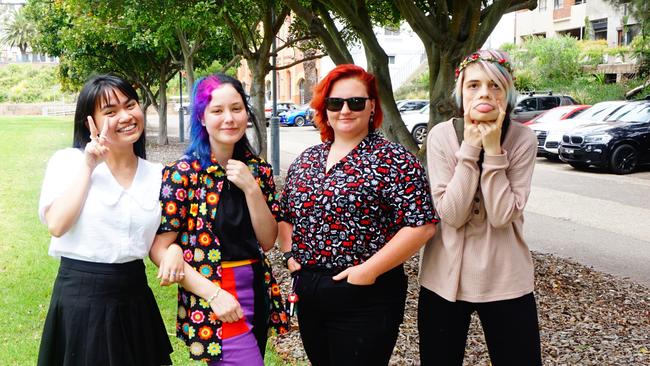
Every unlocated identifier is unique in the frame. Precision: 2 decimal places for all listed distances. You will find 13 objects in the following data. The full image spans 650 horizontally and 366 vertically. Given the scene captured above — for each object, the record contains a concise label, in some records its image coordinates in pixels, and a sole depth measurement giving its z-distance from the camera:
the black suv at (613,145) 16.77
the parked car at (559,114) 20.86
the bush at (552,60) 34.53
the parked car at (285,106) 41.16
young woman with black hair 2.83
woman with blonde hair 2.84
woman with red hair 2.89
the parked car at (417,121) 26.05
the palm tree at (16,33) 89.88
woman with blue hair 2.89
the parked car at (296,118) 40.06
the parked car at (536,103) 24.03
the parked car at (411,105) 32.56
